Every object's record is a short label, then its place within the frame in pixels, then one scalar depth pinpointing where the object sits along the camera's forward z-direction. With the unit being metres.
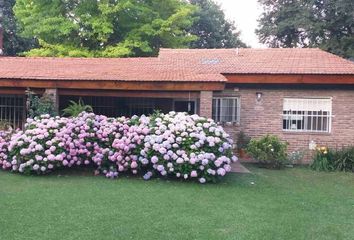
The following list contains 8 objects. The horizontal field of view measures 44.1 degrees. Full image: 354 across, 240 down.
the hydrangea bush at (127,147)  9.50
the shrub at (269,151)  12.11
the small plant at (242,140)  13.73
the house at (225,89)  12.20
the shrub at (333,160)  12.20
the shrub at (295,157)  13.01
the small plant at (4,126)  12.27
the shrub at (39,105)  11.83
